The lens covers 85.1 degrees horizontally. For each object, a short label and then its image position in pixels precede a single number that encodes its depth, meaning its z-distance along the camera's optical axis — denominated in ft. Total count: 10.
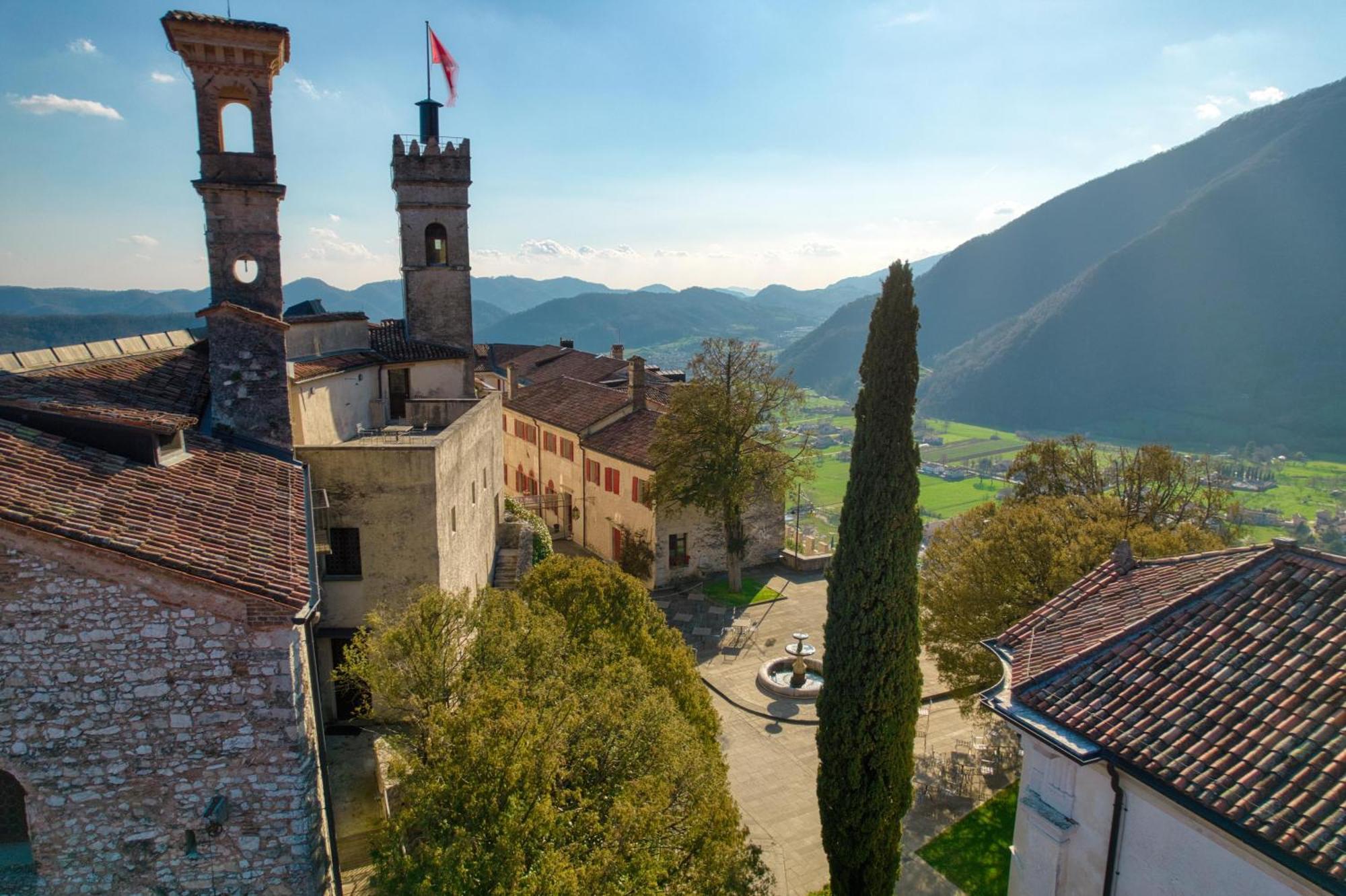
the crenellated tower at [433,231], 88.84
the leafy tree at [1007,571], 59.11
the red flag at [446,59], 88.33
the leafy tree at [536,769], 26.40
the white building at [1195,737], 25.45
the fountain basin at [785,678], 75.97
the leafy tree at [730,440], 95.25
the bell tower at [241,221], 42.75
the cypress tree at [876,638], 40.29
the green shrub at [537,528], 89.61
